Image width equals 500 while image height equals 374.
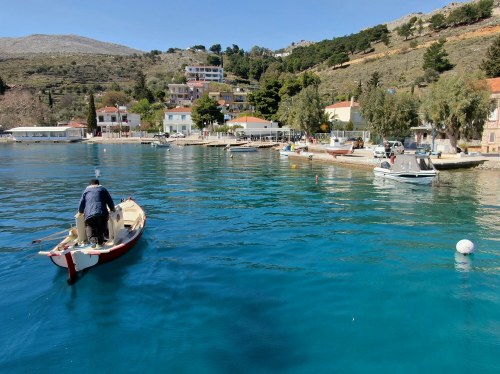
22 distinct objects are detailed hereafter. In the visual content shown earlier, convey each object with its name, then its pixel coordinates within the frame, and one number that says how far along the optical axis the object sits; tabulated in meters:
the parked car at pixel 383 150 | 40.87
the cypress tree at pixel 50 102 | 125.60
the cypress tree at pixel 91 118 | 102.29
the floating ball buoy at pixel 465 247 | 13.21
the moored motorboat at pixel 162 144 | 75.75
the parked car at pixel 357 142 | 58.01
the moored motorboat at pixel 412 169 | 27.58
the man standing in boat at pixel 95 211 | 11.49
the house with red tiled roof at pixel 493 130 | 44.56
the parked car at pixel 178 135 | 97.59
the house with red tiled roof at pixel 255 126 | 81.44
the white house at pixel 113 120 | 110.75
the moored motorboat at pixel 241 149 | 62.53
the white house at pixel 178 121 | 104.69
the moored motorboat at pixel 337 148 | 47.13
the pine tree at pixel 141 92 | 134.88
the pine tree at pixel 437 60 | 88.69
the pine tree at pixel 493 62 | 66.35
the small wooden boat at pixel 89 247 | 10.93
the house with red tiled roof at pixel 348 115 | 71.00
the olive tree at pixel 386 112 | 52.75
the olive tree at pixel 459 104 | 39.56
